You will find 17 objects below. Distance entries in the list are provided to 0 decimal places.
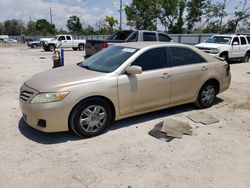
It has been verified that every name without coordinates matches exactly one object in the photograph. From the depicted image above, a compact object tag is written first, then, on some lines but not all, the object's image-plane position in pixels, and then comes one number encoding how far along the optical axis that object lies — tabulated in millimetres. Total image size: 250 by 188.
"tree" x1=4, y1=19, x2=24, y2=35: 76275
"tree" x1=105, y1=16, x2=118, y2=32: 45530
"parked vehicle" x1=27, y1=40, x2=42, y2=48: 26462
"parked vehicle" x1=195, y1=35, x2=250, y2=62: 10577
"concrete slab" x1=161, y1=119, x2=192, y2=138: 3302
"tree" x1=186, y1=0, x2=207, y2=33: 33476
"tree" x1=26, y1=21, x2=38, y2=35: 64410
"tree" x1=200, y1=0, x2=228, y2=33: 28783
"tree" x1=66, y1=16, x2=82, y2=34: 50174
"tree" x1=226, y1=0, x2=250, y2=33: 26293
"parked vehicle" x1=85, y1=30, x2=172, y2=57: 9185
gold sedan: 2961
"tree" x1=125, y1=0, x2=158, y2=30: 35387
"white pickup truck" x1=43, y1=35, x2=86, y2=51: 20313
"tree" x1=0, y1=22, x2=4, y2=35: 77961
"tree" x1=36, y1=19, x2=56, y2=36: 57927
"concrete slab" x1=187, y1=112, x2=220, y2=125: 3770
